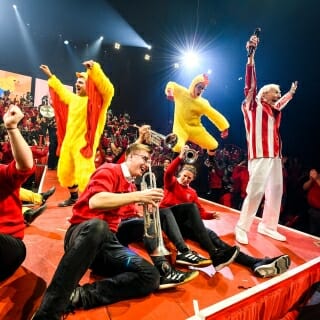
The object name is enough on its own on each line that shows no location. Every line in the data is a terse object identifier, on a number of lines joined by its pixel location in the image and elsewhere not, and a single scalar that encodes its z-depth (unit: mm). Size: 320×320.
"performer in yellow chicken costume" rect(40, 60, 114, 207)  2867
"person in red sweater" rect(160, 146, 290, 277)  1867
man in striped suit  2635
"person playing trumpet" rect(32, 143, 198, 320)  1176
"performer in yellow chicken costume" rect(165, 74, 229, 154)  3982
